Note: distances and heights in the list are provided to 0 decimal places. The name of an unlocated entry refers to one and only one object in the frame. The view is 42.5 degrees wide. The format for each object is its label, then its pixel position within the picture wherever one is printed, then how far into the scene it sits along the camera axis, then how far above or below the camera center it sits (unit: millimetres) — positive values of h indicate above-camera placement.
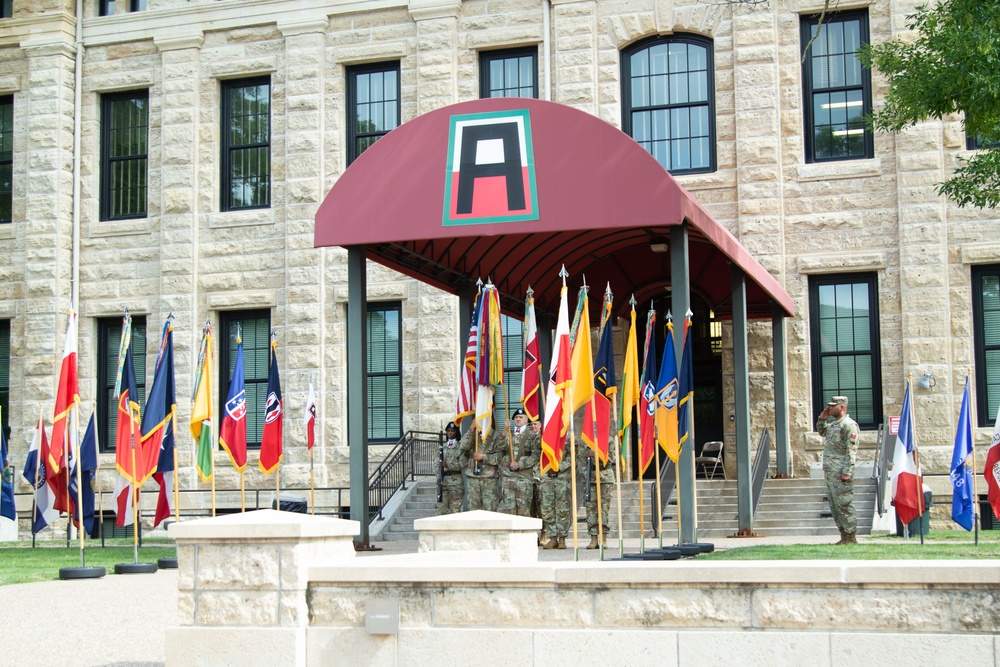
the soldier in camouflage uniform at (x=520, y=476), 18578 -1271
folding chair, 24003 -1358
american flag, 17641 +113
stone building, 22469 +4019
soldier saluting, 16861 -1035
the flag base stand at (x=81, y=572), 16219 -2260
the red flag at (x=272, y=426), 19859 -546
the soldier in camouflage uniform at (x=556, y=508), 17938 -1682
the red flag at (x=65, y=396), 16750 -29
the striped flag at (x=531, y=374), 15727 +175
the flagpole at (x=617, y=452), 13484 -728
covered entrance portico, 15758 +2422
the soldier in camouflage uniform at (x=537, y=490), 18469 -1521
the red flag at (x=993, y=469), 16375 -1104
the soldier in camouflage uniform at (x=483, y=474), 19000 -1263
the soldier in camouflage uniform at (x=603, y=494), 17734 -1505
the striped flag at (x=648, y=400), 15922 -162
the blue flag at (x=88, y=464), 20375 -1130
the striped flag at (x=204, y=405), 17406 -175
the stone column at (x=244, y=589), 8570 -1328
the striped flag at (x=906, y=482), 17188 -1315
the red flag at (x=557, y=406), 13789 -199
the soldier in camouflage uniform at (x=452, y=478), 19391 -1351
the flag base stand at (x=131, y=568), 16750 -2282
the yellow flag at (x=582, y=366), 13969 +237
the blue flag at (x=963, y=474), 17969 -1282
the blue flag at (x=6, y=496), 22869 -1812
